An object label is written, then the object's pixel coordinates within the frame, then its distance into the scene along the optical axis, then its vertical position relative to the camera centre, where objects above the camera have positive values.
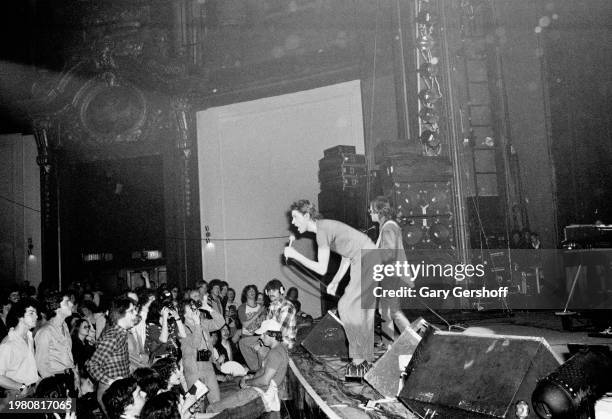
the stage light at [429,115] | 6.99 +1.57
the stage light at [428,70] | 7.08 +2.21
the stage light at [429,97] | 7.02 +1.83
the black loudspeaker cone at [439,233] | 6.35 +0.00
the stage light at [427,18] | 7.03 +2.90
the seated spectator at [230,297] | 8.48 -0.82
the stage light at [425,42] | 7.11 +2.59
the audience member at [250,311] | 6.39 -0.83
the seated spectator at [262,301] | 6.98 -0.78
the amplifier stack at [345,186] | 7.57 +0.78
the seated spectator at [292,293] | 8.22 -0.81
